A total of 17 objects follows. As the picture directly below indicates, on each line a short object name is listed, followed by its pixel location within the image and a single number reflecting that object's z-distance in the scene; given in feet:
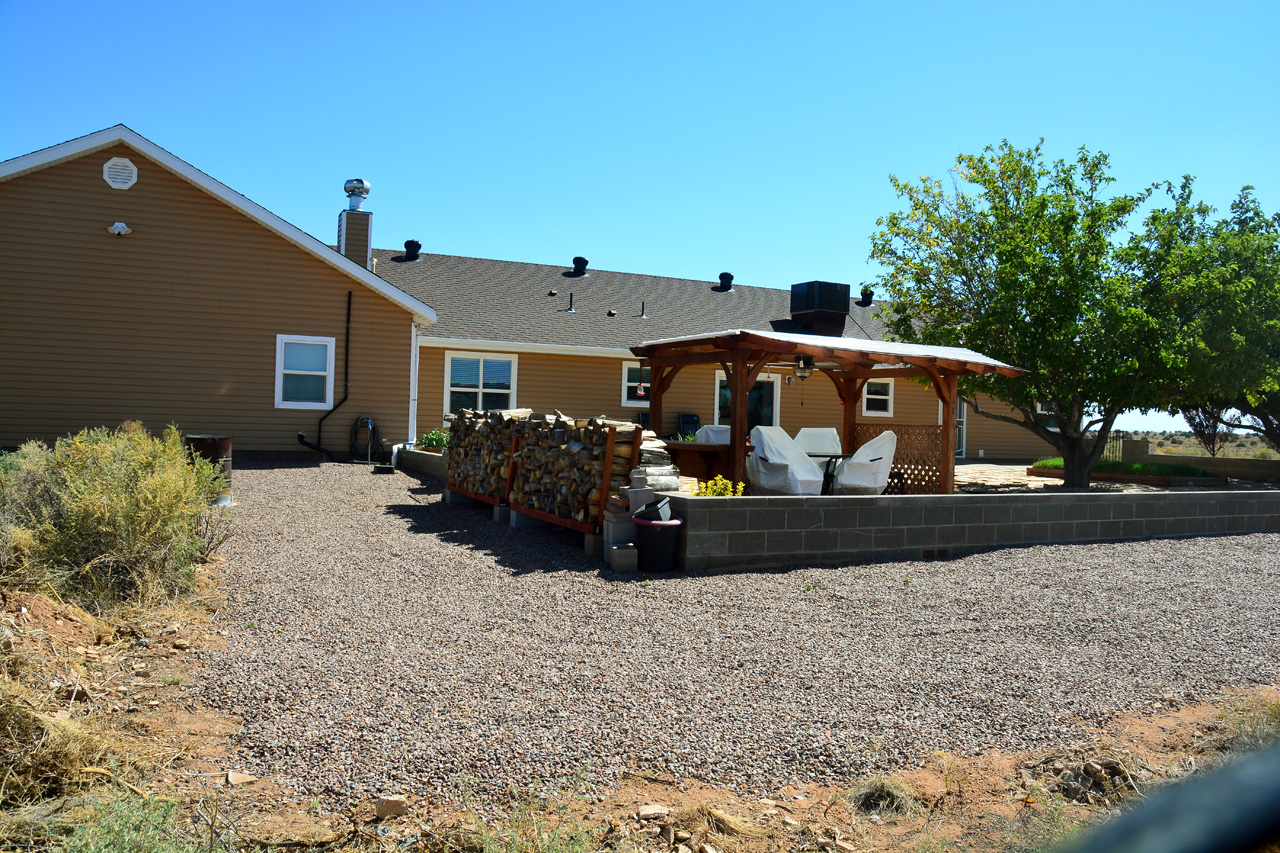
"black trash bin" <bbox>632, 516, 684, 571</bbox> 23.80
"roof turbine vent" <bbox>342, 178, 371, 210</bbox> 54.24
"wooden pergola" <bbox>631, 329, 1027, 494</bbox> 30.94
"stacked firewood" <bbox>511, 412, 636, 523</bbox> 25.99
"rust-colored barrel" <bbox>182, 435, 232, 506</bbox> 30.78
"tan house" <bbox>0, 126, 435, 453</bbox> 43.47
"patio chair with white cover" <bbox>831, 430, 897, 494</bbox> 32.14
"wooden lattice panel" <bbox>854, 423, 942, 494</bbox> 36.04
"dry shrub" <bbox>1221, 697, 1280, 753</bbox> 11.52
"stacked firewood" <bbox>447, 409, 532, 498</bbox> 31.83
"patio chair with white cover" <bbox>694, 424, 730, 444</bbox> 37.58
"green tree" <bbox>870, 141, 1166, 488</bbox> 43.83
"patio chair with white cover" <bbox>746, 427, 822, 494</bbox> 30.17
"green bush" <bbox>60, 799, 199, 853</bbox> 8.38
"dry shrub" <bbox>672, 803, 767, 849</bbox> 9.95
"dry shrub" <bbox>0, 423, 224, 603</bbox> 17.69
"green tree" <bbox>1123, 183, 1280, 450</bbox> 44.37
